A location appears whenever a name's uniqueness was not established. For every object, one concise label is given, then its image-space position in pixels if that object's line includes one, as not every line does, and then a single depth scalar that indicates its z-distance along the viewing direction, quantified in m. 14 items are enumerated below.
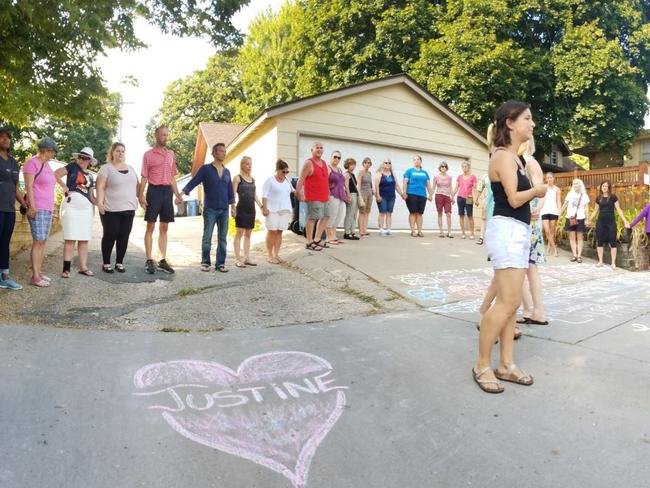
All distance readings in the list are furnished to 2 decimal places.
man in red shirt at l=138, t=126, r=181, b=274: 6.39
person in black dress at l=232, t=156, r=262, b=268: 7.28
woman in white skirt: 5.92
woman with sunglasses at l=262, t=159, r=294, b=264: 7.53
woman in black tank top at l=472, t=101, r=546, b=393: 3.08
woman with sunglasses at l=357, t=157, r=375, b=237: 9.90
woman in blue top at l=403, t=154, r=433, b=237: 10.48
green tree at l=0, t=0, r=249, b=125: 6.32
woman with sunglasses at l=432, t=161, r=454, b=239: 10.87
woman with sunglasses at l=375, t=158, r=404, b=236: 10.07
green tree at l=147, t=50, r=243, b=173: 40.31
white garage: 11.02
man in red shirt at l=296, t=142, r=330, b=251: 7.89
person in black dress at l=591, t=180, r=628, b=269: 9.60
